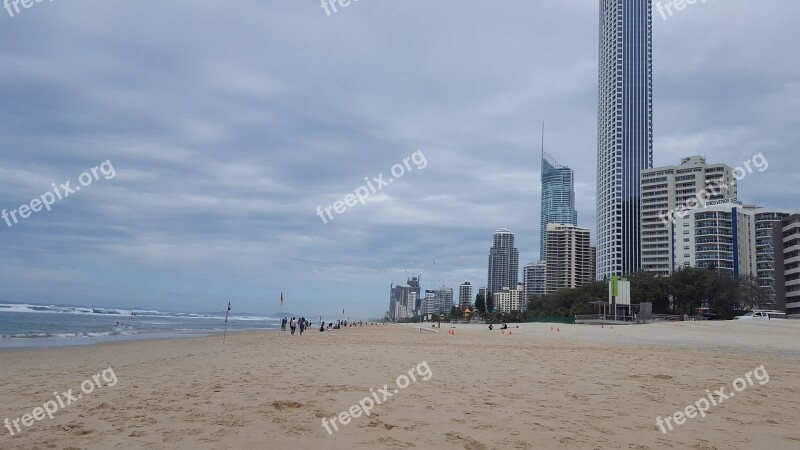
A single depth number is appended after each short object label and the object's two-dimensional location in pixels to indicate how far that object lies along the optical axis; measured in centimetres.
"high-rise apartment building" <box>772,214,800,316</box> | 9800
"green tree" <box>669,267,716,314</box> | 8119
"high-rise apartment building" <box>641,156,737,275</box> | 14242
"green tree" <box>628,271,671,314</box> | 8450
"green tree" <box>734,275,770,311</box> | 7969
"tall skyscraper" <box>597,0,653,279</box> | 17225
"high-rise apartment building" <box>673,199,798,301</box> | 12262
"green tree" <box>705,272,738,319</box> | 7819
